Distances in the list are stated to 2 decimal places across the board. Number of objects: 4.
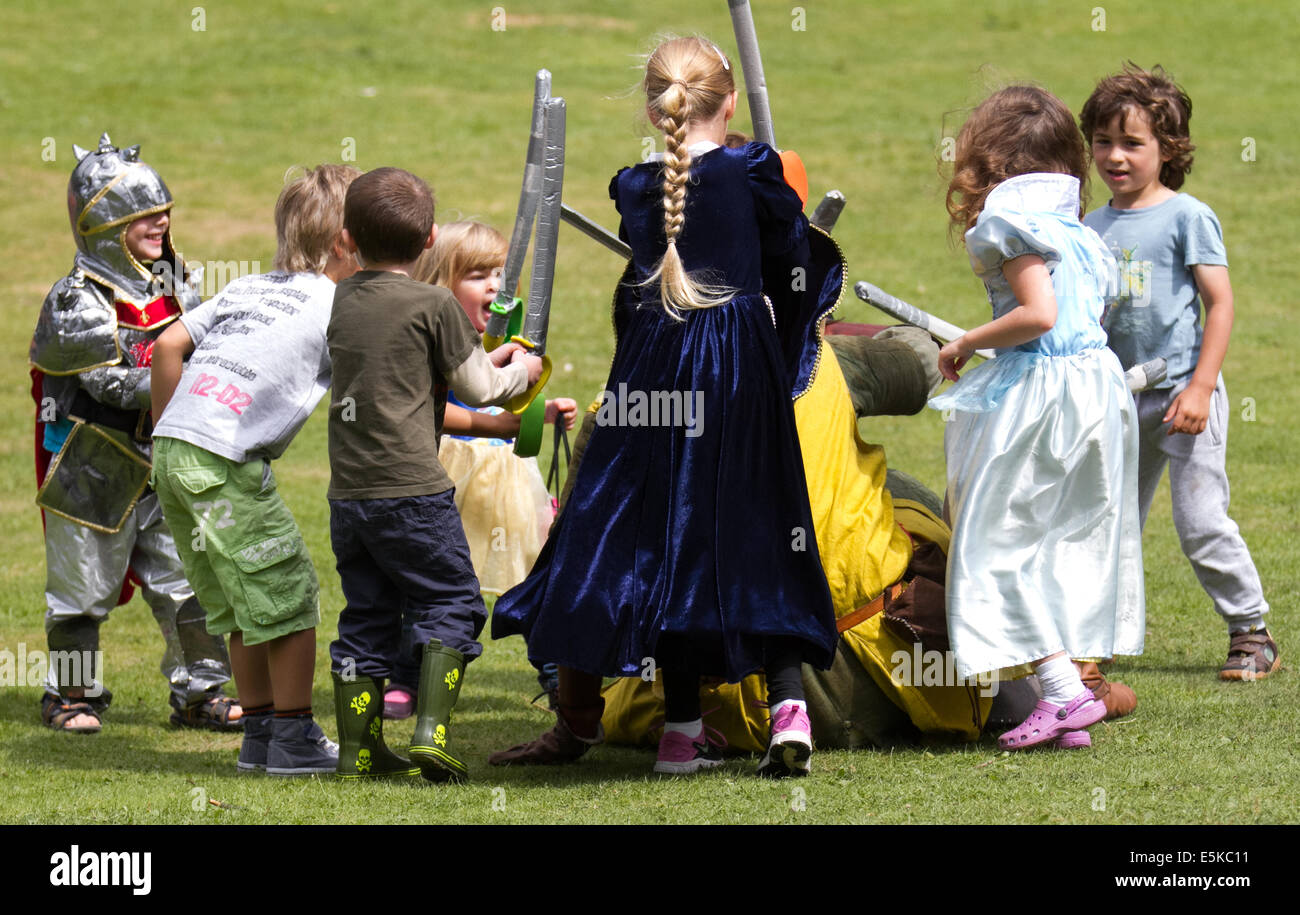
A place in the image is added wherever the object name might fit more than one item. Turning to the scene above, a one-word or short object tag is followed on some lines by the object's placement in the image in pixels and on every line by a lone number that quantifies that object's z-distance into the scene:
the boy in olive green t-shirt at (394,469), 8.14
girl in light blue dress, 8.41
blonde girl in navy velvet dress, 8.00
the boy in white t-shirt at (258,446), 8.63
